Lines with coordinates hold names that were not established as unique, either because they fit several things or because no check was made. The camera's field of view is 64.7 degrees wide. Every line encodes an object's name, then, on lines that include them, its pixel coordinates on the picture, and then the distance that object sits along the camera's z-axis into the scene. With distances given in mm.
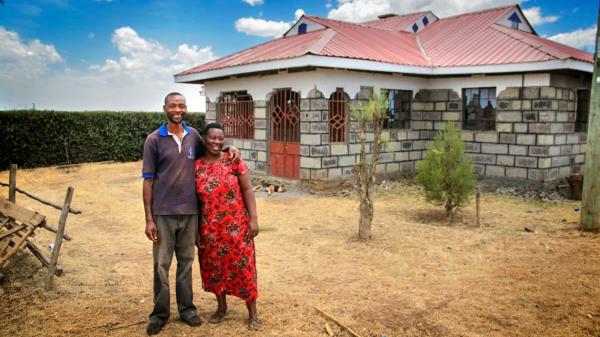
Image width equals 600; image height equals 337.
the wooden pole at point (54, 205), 5371
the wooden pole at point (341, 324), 4016
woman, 3916
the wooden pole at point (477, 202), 7945
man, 3889
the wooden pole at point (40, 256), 5268
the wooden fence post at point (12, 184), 6676
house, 10922
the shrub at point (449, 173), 8211
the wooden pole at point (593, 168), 7438
